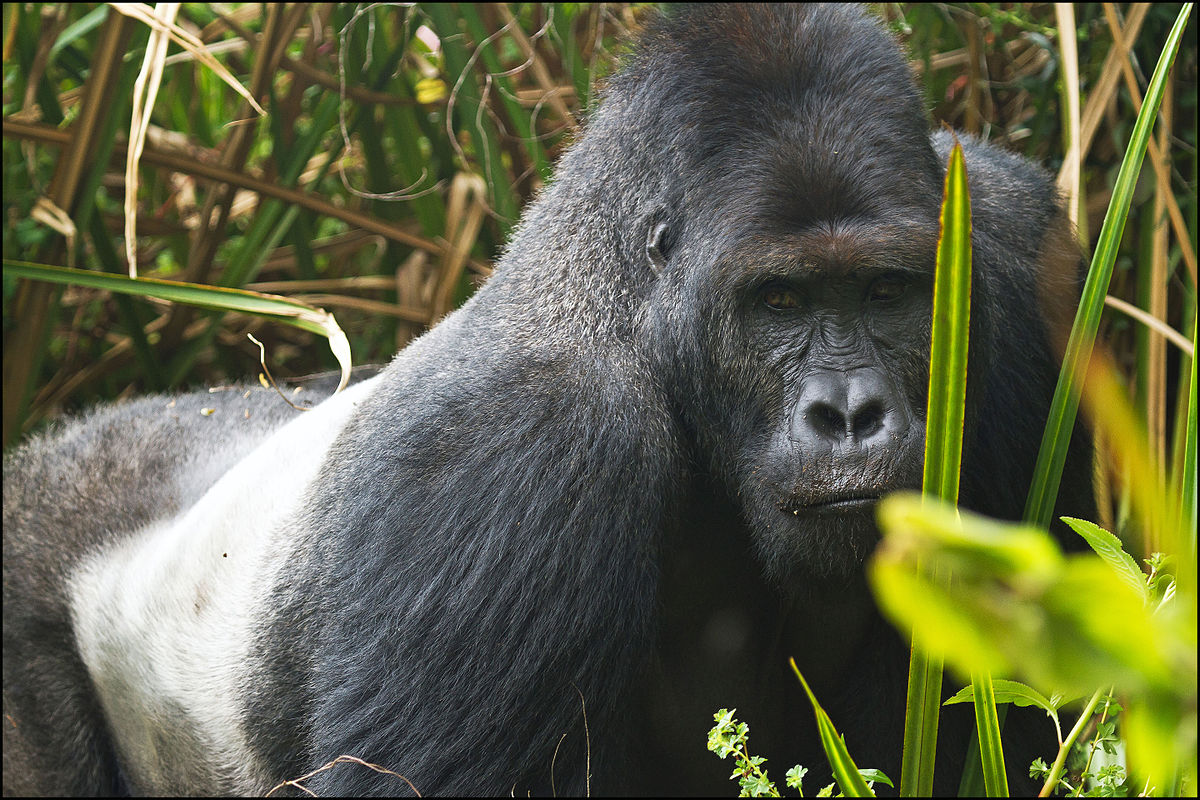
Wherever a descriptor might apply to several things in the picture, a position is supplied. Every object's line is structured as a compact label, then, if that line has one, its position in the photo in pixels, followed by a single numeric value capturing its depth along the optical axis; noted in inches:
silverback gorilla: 256.9
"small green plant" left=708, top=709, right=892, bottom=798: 244.4
